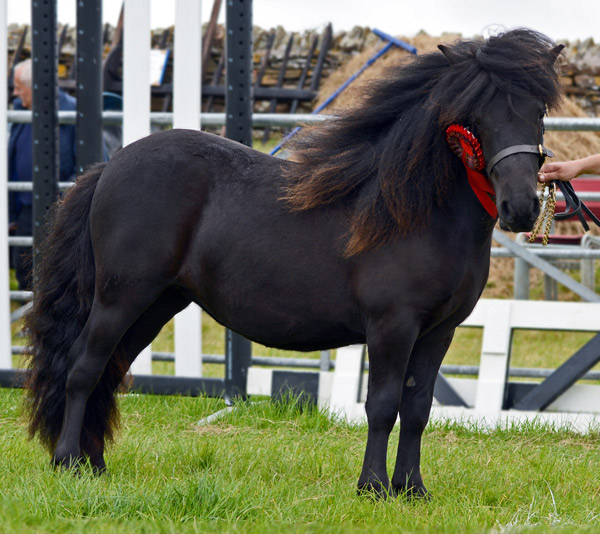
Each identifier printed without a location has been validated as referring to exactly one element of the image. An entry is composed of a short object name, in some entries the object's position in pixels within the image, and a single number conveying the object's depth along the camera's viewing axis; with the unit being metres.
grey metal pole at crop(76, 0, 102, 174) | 9.23
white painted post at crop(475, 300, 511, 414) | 9.36
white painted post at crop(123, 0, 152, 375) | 9.47
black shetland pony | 5.61
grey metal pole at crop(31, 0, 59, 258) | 9.37
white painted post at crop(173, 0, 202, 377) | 9.41
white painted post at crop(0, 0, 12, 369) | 9.98
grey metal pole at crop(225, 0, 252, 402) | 9.17
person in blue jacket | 12.86
